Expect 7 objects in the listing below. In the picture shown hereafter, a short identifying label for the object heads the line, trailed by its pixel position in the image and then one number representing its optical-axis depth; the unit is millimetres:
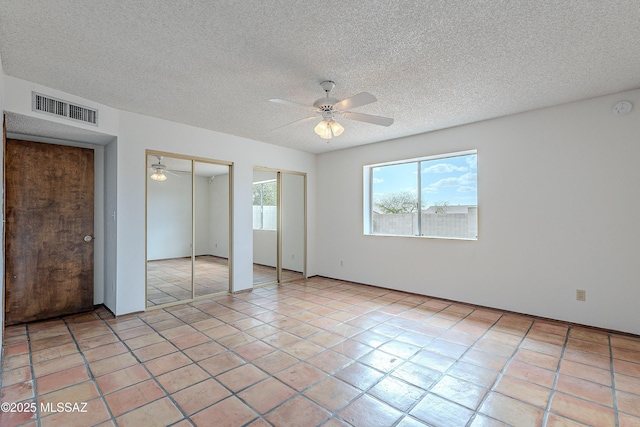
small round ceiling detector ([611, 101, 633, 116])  3107
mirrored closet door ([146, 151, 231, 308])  4199
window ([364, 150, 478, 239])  4352
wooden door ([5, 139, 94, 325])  3465
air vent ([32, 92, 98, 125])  2969
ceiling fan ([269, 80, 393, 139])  2816
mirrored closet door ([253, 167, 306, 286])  5660
